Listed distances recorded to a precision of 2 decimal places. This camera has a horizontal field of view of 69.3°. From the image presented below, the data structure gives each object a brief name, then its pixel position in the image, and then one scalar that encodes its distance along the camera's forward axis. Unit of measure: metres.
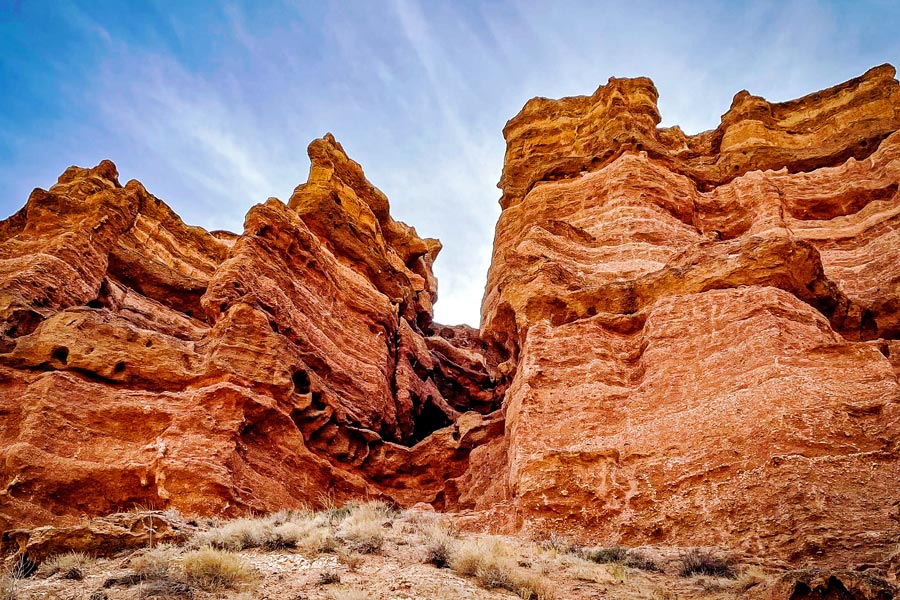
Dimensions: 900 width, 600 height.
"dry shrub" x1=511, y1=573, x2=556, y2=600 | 8.41
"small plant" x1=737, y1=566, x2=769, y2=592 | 8.80
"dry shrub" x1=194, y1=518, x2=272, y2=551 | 10.12
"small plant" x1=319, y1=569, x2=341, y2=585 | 8.46
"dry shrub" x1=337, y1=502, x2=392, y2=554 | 10.36
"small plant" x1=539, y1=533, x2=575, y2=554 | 11.99
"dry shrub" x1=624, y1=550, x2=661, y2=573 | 10.47
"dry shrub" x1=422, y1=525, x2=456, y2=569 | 9.77
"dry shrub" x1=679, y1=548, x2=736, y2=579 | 9.84
